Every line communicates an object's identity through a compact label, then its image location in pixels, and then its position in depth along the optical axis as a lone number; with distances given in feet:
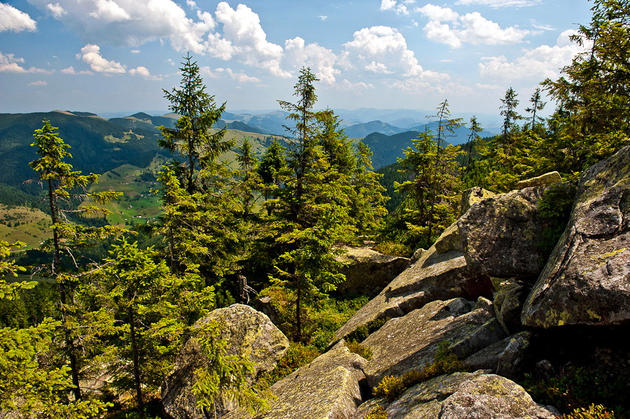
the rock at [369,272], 79.41
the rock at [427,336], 28.96
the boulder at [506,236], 29.60
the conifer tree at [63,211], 42.47
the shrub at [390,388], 27.30
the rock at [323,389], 27.91
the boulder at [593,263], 18.01
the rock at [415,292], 47.52
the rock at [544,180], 41.01
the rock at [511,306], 26.73
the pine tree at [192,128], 72.28
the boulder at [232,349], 43.60
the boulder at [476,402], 18.31
